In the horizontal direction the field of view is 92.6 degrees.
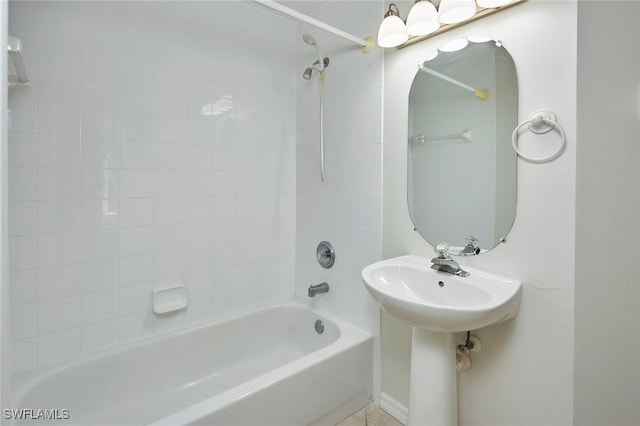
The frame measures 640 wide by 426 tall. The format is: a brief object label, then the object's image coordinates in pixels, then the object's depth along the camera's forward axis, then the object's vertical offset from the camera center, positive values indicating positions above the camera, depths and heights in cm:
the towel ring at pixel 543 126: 103 +30
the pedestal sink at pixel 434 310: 103 -36
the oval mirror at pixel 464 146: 119 +28
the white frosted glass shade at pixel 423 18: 122 +78
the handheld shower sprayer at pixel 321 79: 189 +81
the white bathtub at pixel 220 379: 126 -84
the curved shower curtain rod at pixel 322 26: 128 +86
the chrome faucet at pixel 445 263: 124 -22
